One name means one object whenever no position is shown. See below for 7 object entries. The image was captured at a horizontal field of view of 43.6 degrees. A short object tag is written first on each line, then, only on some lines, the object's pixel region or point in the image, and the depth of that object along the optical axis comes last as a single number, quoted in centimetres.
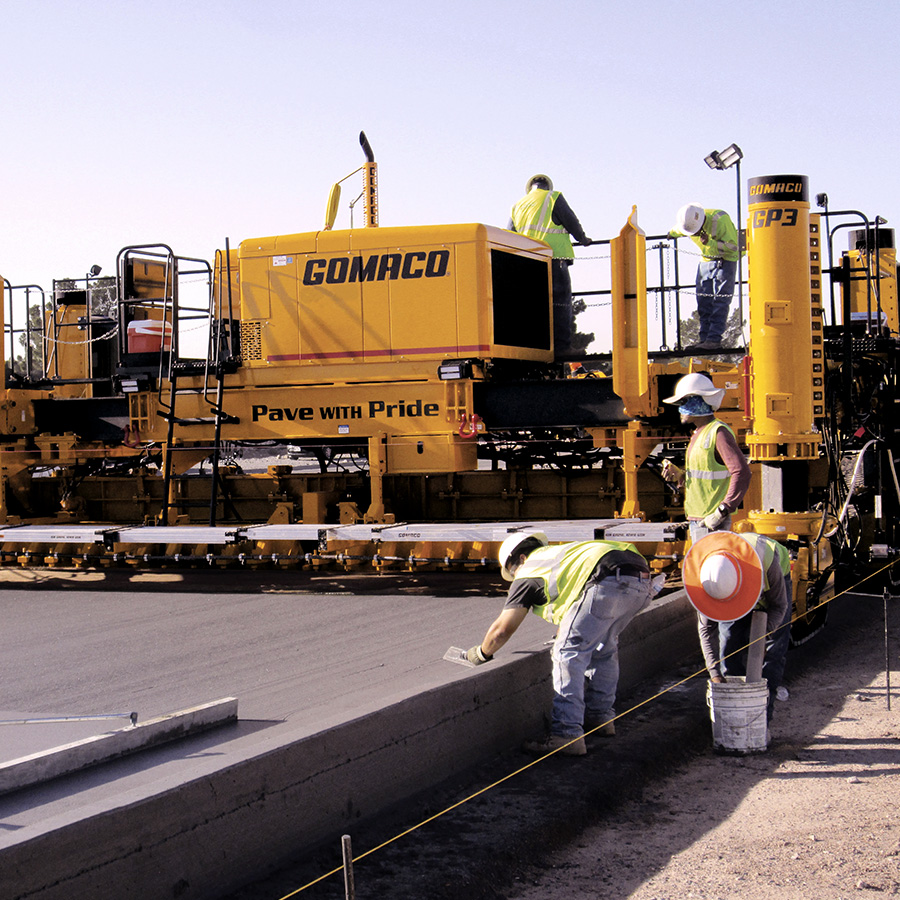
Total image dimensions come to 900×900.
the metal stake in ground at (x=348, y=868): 349
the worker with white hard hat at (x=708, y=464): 738
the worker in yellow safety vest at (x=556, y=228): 1204
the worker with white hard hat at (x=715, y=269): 1086
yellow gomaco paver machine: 996
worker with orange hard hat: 617
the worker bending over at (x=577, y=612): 595
